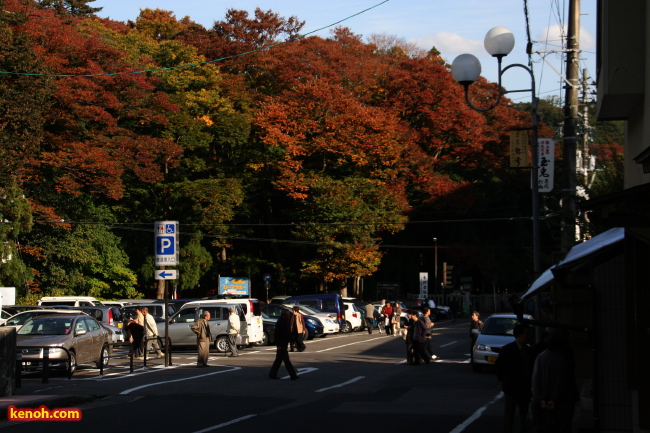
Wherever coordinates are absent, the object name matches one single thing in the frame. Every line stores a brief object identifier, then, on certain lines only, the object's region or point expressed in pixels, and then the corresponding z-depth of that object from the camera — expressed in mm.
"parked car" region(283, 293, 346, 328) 42062
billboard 49159
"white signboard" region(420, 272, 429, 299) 56747
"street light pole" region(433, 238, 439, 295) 60438
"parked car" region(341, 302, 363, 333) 44094
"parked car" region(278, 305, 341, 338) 39700
